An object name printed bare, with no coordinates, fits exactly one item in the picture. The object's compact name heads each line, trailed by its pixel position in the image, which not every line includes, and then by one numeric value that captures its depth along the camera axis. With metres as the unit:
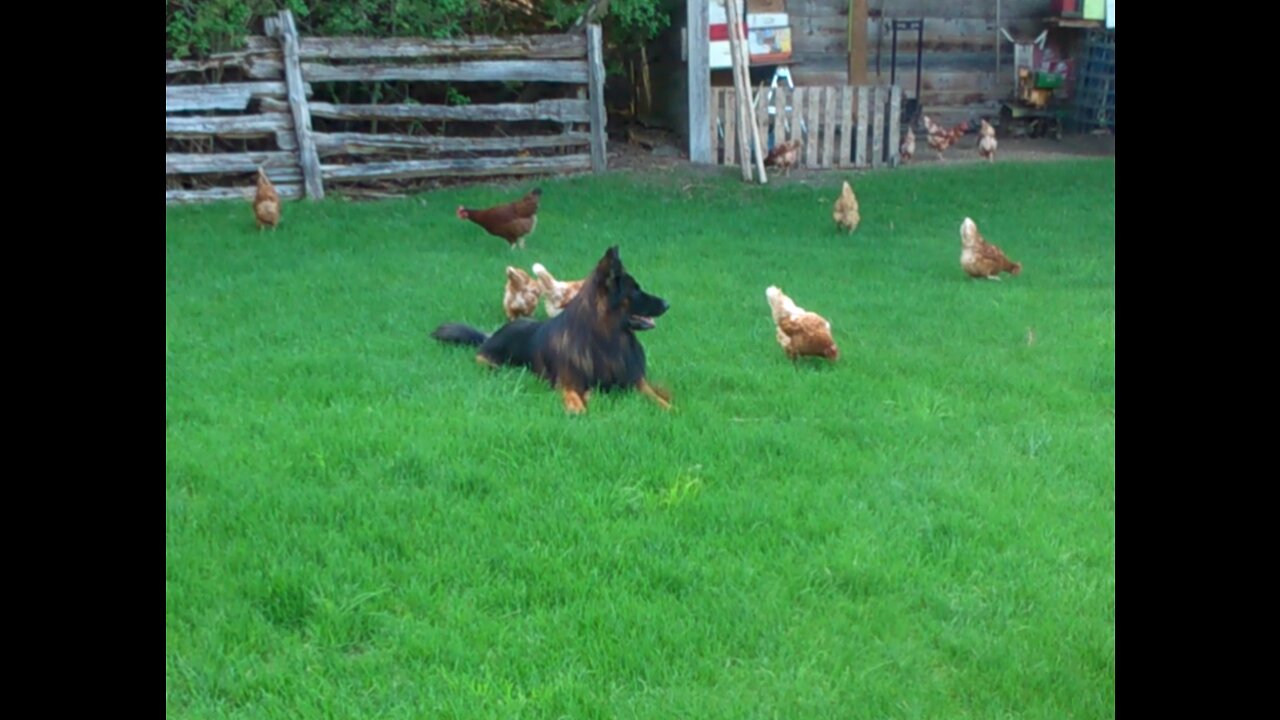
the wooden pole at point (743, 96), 15.66
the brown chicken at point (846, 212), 13.24
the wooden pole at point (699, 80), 17.20
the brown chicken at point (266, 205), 12.79
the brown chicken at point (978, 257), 11.05
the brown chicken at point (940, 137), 18.42
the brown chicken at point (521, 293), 9.12
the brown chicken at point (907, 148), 18.02
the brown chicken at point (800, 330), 8.19
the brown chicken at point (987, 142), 18.02
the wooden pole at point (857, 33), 20.42
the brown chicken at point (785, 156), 16.59
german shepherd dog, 7.33
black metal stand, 20.56
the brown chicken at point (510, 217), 12.09
